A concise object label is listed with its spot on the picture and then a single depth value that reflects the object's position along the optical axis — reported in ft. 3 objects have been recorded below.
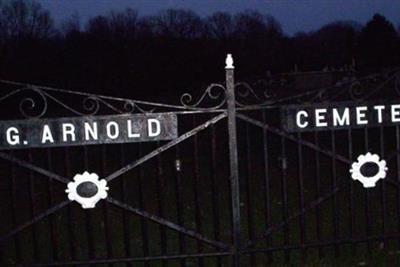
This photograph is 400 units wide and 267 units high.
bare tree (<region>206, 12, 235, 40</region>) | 166.16
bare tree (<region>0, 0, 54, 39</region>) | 126.57
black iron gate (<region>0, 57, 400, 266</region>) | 18.30
